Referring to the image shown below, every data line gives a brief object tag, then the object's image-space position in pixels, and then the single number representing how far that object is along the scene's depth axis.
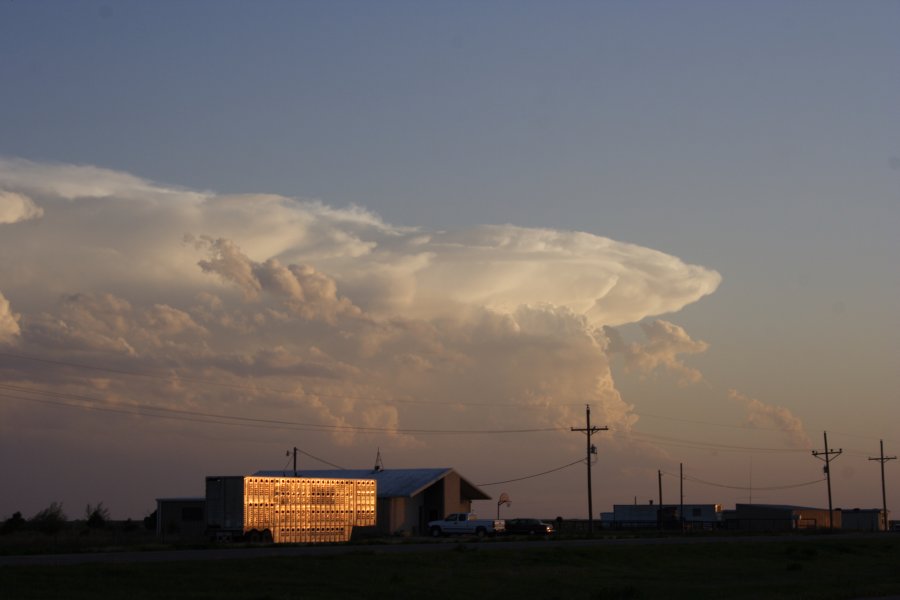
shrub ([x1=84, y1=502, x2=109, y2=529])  97.34
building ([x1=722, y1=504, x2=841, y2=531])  121.31
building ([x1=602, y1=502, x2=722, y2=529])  121.25
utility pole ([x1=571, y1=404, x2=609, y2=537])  85.25
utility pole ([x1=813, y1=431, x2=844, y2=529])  112.19
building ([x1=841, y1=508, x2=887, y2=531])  132.00
